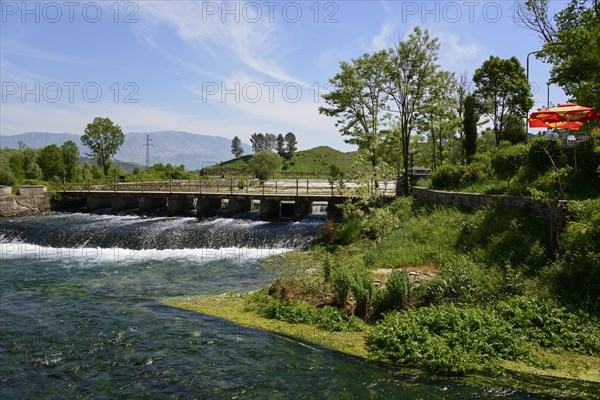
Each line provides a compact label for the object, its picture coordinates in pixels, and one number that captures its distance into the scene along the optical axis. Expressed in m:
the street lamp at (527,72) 30.17
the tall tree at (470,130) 29.75
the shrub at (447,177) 23.62
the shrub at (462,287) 11.94
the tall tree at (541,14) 30.06
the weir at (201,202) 30.52
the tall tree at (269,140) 161.50
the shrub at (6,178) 38.44
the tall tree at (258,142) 159.75
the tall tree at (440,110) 27.38
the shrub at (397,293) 11.91
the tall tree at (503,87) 30.77
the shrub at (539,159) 18.19
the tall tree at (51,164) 52.69
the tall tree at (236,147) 179.25
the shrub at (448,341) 9.16
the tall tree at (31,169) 51.22
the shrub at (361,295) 12.08
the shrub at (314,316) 11.48
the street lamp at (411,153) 31.86
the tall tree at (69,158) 55.06
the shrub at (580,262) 11.17
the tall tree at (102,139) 69.81
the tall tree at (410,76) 26.17
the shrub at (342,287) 12.66
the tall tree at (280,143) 134.12
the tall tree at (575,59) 16.33
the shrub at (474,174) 21.85
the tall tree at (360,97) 29.38
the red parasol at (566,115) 18.20
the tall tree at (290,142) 130.38
